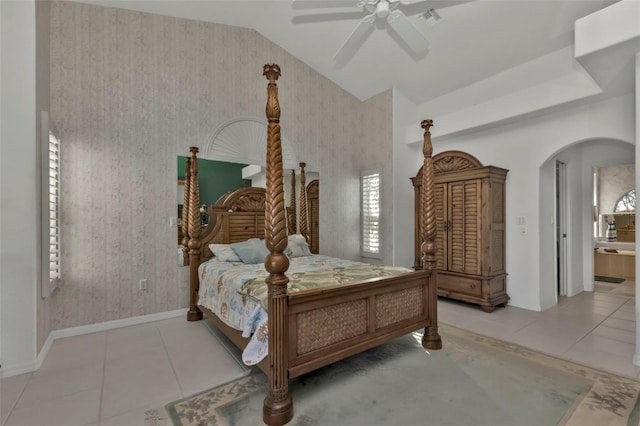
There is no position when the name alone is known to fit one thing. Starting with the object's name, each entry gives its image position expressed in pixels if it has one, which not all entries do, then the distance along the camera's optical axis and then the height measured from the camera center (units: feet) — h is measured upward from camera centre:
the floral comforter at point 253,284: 7.20 -2.02
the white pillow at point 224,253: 12.62 -1.58
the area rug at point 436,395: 6.36 -4.24
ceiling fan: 8.53 +5.90
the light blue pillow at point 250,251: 12.51 -1.49
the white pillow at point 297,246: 14.40 -1.51
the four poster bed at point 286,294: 6.43 -2.15
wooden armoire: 13.52 -0.67
